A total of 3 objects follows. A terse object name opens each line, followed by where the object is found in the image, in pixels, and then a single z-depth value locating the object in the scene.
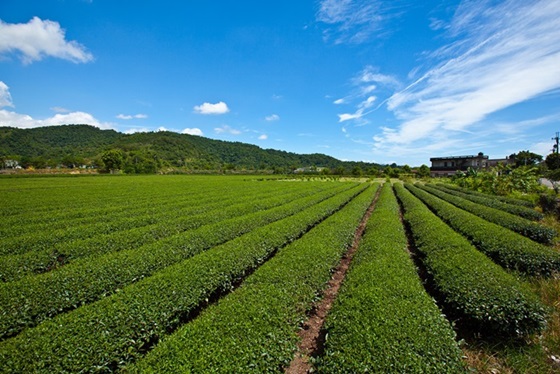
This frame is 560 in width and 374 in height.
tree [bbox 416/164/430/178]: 83.12
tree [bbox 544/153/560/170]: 56.26
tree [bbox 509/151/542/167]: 84.61
